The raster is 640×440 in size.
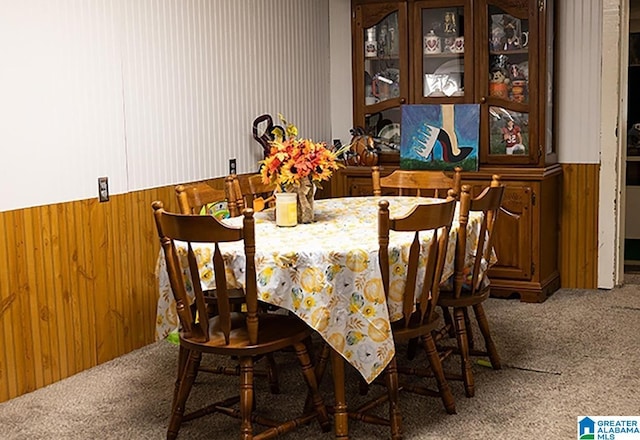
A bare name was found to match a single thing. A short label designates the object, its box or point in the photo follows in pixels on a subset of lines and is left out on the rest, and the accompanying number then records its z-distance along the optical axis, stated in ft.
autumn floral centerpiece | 11.13
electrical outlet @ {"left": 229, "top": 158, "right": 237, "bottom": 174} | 16.62
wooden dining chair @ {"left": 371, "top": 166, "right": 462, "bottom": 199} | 14.21
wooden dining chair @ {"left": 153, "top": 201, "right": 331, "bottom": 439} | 9.33
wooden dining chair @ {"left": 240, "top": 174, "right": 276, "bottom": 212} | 13.39
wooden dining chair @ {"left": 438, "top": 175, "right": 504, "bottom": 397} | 11.25
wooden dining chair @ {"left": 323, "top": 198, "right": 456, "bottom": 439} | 9.78
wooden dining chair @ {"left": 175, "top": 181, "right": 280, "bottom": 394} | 12.00
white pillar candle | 11.37
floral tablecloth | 9.66
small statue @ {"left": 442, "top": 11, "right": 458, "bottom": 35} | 17.62
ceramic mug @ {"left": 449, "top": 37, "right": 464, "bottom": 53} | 17.60
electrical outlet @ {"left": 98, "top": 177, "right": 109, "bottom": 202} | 13.39
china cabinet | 16.96
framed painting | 17.56
